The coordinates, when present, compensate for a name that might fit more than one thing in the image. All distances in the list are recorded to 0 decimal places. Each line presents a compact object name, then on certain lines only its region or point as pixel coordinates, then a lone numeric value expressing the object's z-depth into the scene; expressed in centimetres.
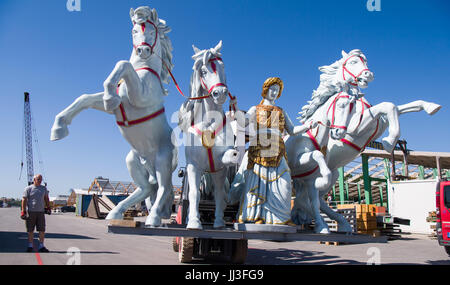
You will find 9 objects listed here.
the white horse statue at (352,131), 428
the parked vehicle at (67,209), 4341
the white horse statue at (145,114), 353
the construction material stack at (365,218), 1175
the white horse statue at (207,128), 367
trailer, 329
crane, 5866
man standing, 614
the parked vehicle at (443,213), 788
